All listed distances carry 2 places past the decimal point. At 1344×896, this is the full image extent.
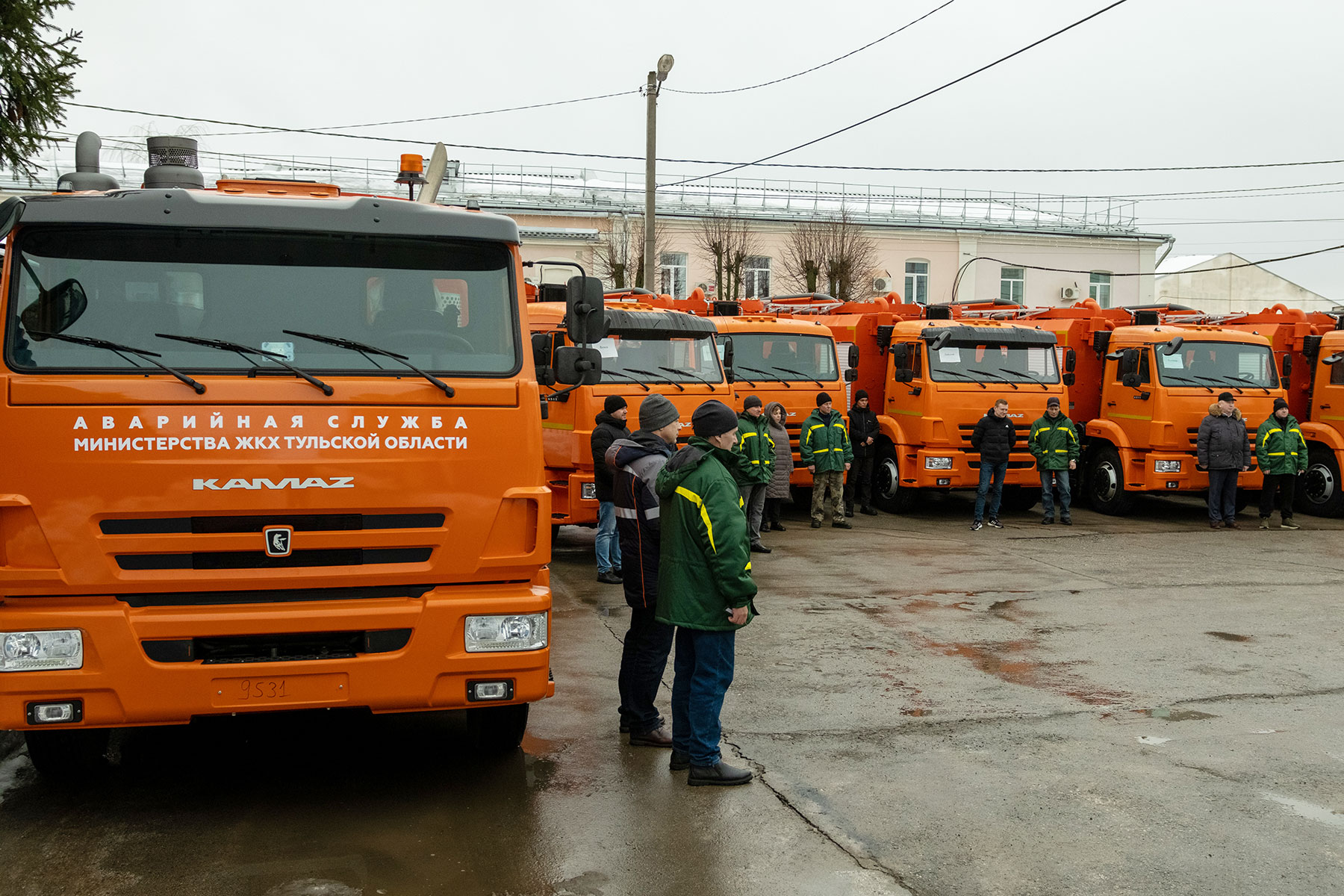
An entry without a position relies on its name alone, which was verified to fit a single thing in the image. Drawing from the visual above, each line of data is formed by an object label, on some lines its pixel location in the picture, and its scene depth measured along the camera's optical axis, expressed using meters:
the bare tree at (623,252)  32.56
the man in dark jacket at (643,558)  6.29
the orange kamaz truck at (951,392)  16.39
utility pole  21.72
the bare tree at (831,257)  34.03
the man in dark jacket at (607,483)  8.12
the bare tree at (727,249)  34.28
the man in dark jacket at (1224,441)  15.38
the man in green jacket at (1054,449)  15.85
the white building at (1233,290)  49.62
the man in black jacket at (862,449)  16.53
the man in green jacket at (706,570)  5.52
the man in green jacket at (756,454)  13.12
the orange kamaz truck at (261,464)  4.76
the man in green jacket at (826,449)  15.22
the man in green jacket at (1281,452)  15.58
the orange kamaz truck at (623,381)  12.07
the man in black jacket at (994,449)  15.57
